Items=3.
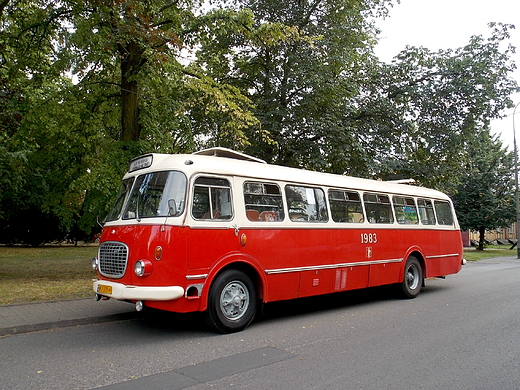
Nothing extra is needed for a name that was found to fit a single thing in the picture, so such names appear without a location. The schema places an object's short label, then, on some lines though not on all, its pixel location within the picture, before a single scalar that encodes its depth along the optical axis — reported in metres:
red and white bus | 6.62
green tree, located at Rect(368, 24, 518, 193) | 18.20
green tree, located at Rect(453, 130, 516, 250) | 31.73
